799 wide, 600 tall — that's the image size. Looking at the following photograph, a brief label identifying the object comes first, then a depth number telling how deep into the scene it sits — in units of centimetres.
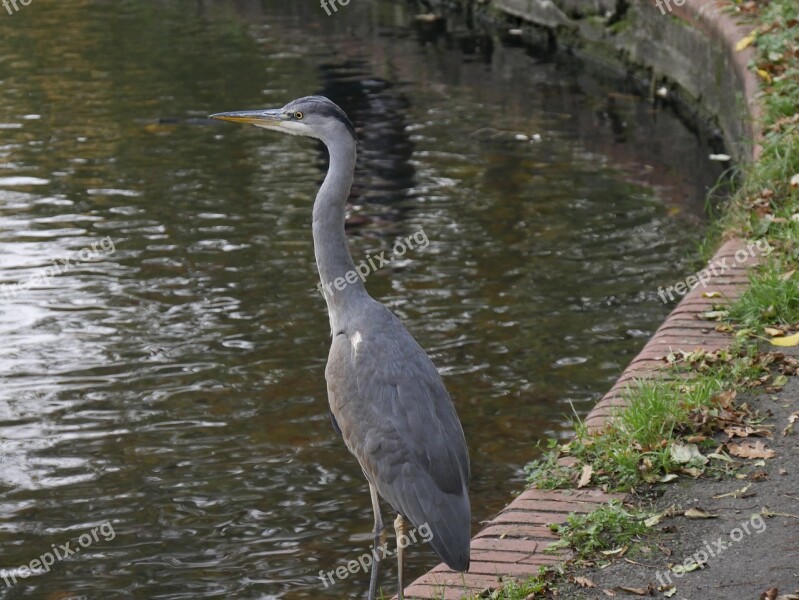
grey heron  840
